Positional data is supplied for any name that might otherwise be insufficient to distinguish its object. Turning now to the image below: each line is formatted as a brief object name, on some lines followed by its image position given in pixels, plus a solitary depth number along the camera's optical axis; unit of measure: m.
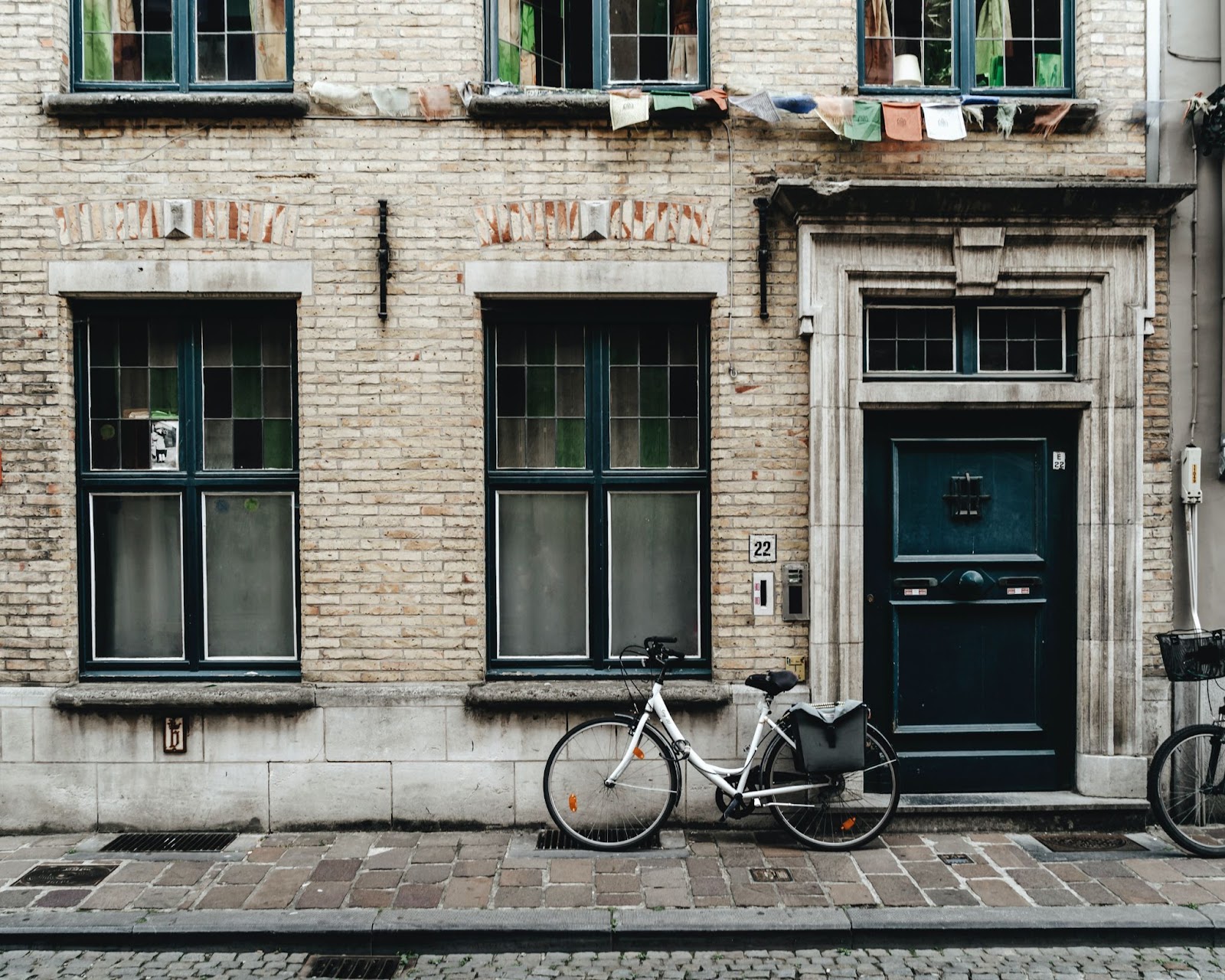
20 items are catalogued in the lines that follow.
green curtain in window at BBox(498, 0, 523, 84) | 6.71
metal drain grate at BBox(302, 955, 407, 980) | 4.79
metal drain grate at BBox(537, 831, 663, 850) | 6.12
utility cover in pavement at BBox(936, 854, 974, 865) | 5.88
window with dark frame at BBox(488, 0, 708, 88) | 6.72
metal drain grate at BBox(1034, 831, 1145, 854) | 6.14
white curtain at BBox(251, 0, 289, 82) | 6.67
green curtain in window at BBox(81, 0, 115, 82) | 6.63
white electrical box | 6.52
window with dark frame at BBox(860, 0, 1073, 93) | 6.79
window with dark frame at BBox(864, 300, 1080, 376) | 6.66
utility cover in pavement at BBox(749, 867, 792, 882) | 5.63
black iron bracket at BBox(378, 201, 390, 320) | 6.38
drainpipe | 6.61
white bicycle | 6.07
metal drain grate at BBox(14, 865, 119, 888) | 5.61
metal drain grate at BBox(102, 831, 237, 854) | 6.17
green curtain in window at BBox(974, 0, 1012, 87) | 6.84
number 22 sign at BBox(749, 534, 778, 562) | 6.55
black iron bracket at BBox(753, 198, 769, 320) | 6.47
